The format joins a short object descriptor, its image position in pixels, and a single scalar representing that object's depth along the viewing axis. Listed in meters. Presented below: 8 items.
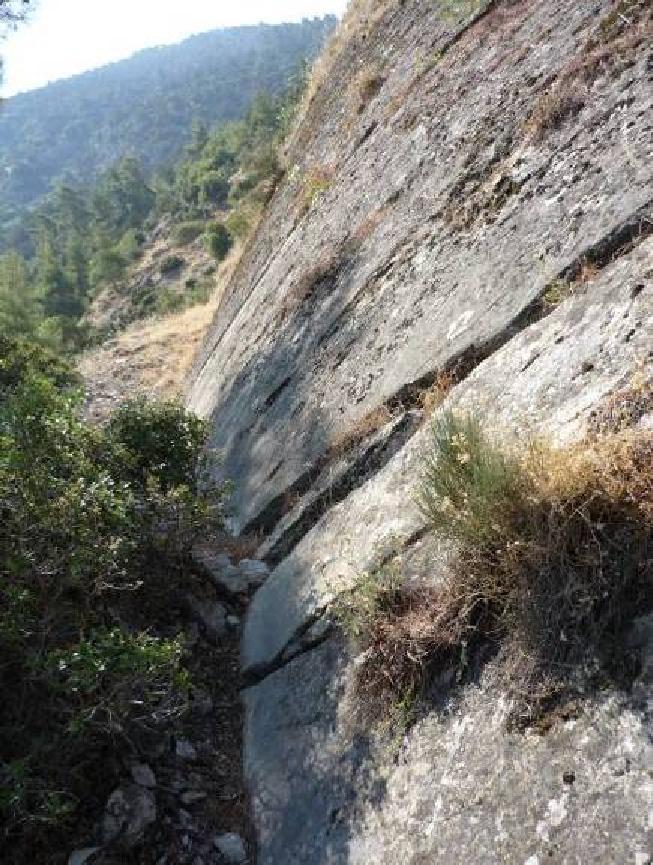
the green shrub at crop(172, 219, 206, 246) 78.00
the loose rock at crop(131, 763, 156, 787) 4.08
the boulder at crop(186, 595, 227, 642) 5.65
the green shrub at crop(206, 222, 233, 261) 57.56
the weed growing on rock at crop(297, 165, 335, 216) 12.08
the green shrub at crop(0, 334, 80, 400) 12.67
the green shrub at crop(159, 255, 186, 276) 71.09
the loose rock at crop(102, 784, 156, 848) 3.81
